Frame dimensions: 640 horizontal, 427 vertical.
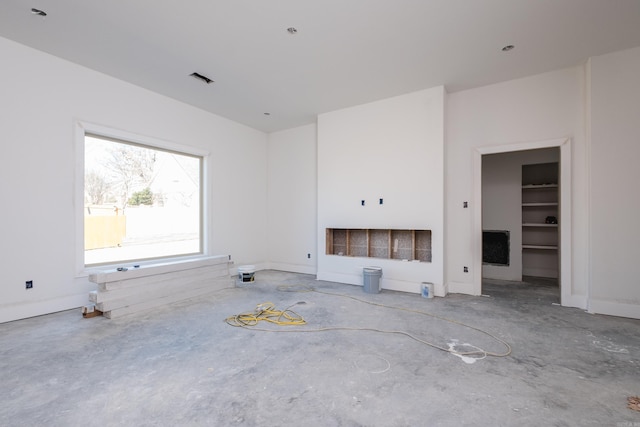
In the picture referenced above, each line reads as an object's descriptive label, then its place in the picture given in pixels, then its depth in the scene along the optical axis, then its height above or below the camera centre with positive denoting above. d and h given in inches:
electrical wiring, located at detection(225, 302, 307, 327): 129.2 -50.4
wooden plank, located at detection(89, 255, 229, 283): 135.0 -31.0
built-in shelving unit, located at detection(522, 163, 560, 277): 222.1 -3.6
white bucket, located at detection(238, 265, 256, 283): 213.0 -45.3
